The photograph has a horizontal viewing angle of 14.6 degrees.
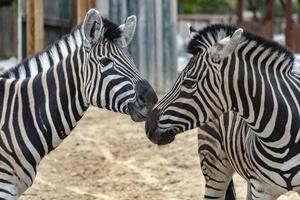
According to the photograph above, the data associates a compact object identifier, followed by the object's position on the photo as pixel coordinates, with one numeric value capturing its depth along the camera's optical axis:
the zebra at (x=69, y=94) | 8.81
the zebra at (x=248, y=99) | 8.34
